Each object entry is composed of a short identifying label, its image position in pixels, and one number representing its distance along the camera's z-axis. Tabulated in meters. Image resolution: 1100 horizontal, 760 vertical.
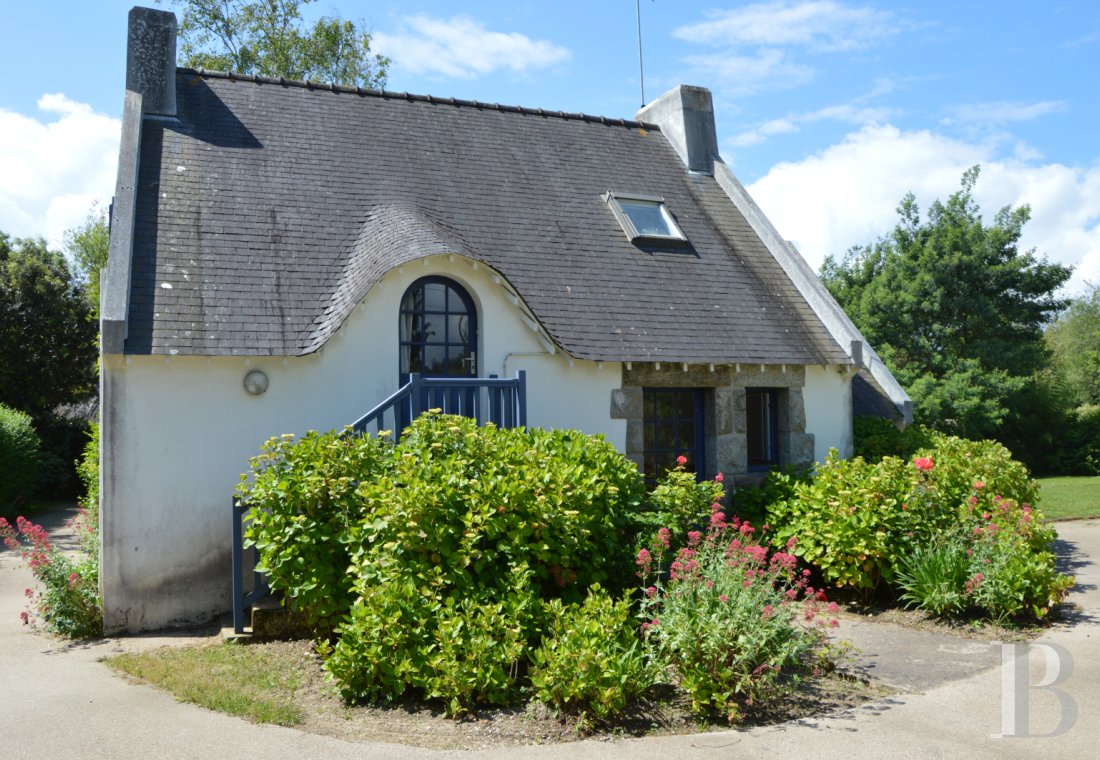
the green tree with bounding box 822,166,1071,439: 23.80
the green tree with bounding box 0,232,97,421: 21.86
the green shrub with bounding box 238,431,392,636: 6.61
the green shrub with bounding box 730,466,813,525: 9.73
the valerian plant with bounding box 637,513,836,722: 5.45
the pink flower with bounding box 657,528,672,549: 6.38
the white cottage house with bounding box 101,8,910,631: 8.32
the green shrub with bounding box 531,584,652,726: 5.24
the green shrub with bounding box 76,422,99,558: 9.96
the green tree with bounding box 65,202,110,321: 31.33
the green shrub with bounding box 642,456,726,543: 7.47
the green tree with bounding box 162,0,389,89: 23.23
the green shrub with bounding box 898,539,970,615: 7.73
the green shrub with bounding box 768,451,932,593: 8.23
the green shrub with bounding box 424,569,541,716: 5.44
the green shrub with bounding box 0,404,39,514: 17.28
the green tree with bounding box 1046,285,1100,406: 33.27
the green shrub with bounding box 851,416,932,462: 11.50
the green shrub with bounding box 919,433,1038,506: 8.93
